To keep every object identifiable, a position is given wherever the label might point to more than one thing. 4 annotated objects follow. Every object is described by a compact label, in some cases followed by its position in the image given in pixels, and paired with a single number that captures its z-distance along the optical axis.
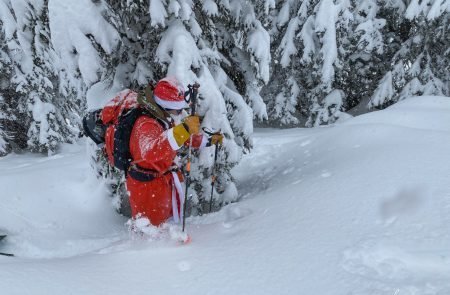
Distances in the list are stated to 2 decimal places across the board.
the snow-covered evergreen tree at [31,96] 12.98
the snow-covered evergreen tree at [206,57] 5.57
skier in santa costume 4.34
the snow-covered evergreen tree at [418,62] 11.36
